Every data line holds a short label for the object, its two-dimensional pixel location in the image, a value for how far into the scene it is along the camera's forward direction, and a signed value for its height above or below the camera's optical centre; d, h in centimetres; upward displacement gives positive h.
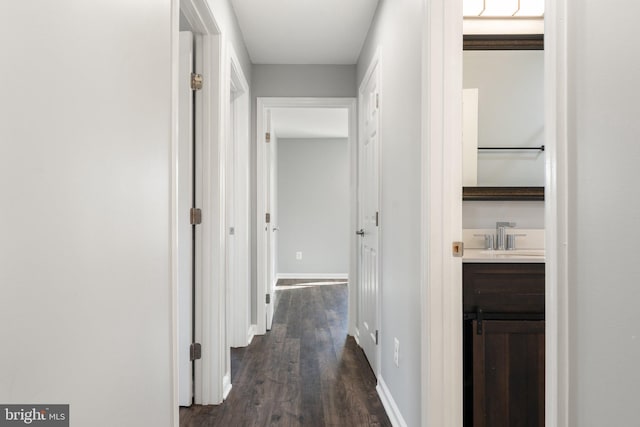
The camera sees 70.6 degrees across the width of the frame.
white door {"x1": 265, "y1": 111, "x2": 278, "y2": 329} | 427 -11
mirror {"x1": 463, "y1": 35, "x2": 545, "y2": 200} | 245 +59
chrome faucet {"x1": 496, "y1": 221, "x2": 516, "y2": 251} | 234 -9
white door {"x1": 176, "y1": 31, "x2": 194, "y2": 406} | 245 +7
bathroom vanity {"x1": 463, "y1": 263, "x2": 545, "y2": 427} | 177 -60
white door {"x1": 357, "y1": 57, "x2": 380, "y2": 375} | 313 +1
